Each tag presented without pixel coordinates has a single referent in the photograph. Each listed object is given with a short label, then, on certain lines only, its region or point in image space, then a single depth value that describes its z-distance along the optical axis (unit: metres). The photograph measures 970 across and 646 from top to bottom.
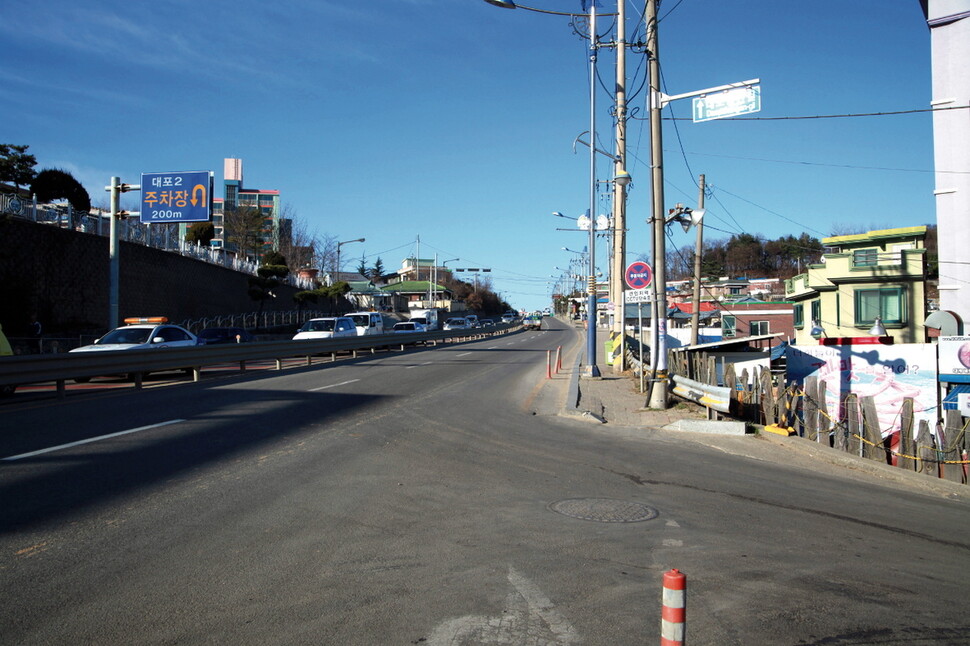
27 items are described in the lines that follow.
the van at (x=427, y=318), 58.03
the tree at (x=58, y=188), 40.50
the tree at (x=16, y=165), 35.12
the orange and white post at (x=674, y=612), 2.95
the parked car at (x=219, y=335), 31.25
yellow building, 32.47
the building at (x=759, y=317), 50.78
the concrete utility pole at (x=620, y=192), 22.89
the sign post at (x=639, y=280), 17.58
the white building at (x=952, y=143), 26.38
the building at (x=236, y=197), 108.41
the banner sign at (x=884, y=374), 20.86
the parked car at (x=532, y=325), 103.38
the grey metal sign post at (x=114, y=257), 25.27
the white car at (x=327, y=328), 31.05
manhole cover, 6.63
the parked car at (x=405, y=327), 47.42
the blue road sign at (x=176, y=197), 29.38
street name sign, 12.91
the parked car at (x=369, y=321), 38.03
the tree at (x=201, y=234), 54.06
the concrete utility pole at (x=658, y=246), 14.31
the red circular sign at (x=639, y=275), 17.59
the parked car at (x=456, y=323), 67.54
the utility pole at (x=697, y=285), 29.75
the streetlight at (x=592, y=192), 22.75
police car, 19.59
